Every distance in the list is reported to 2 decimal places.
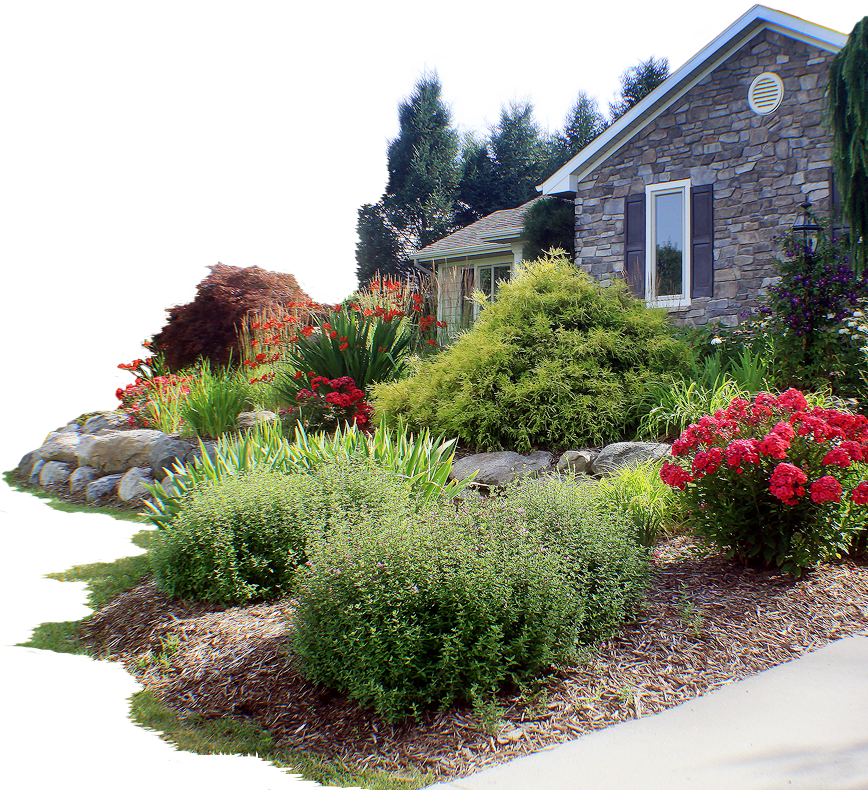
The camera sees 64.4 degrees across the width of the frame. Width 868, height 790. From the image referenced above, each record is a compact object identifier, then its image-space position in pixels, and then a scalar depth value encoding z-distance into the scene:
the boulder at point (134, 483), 7.52
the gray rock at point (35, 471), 9.33
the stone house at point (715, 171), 9.71
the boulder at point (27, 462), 9.73
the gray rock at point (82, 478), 8.37
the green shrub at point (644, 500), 4.62
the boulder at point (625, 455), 5.50
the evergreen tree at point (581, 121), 24.35
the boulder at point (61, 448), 9.15
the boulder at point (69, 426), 11.37
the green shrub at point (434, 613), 2.73
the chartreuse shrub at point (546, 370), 5.97
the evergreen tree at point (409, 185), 22.88
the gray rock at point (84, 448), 8.54
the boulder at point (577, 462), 5.66
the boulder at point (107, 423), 9.92
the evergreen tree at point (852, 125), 6.61
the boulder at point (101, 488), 7.86
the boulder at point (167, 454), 7.54
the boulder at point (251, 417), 7.83
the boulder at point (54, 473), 8.79
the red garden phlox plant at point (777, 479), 3.83
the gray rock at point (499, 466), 5.65
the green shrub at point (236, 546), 3.83
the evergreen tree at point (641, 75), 20.67
